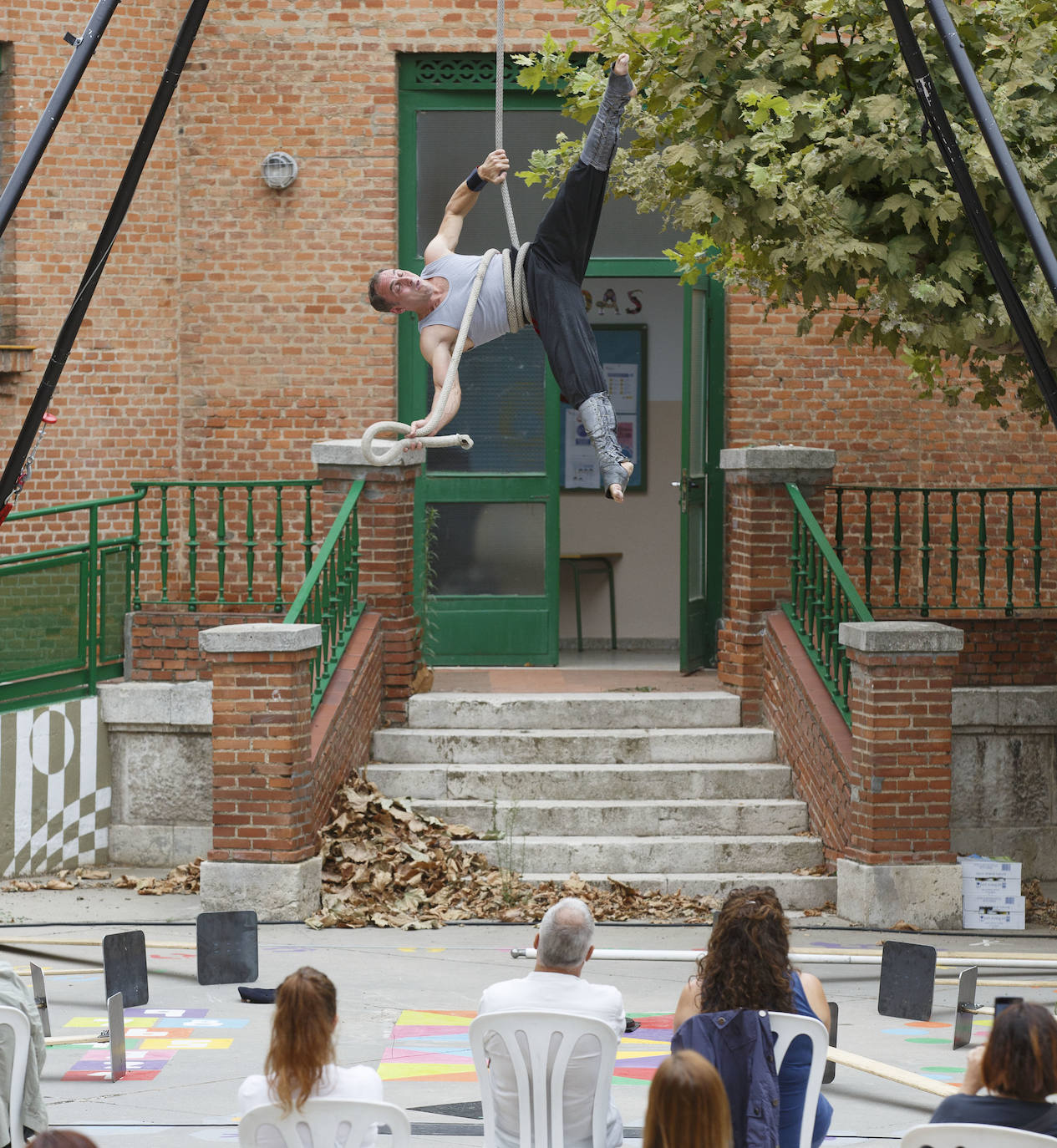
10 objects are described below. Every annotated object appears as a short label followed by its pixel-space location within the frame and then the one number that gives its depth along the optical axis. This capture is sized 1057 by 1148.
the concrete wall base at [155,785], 21.16
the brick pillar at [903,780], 18.84
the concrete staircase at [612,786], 19.77
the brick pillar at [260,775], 18.66
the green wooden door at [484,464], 24.02
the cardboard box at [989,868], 19.11
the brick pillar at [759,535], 21.56
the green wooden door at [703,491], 23.45
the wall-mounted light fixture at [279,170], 23.70
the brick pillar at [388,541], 21.41
